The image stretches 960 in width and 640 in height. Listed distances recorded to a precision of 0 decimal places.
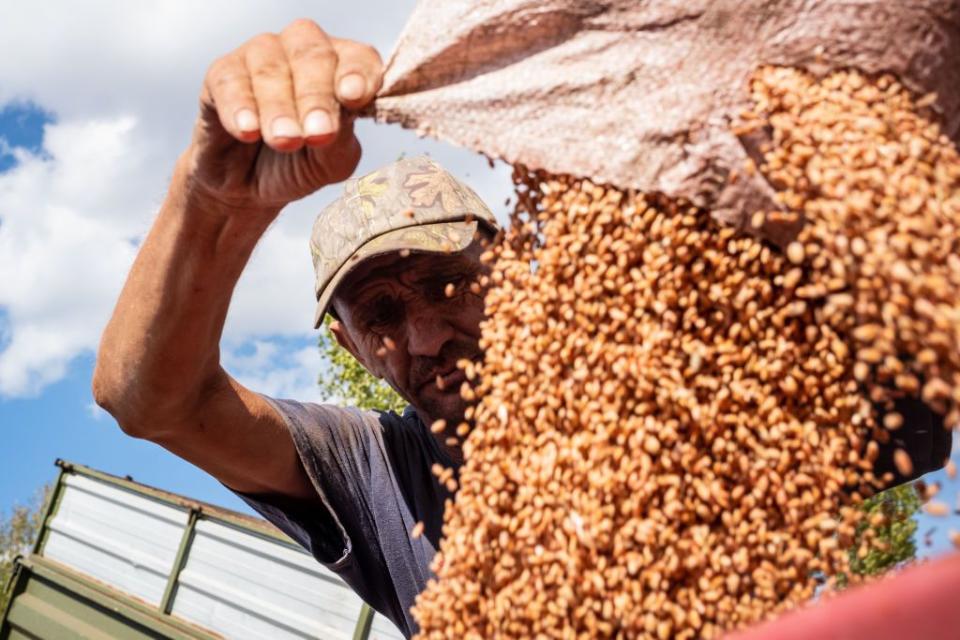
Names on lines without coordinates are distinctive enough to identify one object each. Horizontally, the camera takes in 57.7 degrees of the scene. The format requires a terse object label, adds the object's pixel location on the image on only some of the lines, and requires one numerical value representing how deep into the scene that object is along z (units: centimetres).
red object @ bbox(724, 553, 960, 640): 19
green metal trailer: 498
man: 46
